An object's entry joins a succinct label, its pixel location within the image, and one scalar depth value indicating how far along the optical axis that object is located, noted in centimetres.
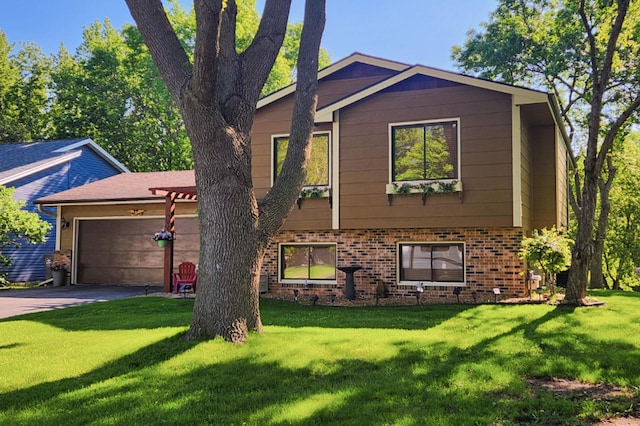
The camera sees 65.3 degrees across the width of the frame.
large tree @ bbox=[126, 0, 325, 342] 600
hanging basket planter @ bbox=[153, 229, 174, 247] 1357
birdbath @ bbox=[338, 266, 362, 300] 1136
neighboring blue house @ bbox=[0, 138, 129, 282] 1844
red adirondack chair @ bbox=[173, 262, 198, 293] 1315
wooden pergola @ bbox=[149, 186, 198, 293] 1370
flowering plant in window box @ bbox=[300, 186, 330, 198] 1215
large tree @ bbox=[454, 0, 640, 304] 1759
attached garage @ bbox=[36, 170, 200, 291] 1677
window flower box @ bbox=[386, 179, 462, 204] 1097
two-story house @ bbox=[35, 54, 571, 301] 1080
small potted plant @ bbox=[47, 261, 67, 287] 1695
